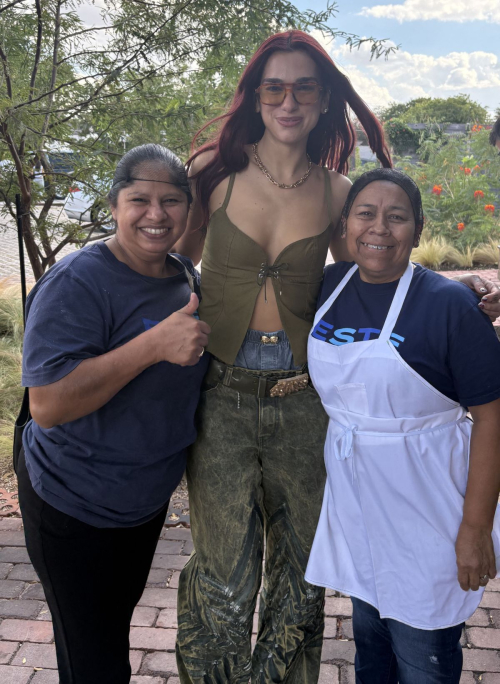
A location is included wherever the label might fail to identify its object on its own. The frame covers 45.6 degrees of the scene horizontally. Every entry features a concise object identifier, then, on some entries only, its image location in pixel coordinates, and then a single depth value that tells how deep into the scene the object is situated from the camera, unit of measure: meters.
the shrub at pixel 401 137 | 21.48
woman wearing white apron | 1.70
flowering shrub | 10.09
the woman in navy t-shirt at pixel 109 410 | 1.62
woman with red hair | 2.03
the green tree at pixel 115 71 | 3.08
